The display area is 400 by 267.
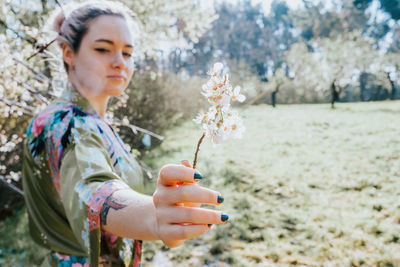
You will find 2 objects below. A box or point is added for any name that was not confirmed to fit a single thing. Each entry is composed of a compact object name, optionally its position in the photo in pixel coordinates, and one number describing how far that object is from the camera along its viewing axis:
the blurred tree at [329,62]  10.42
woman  0.54
